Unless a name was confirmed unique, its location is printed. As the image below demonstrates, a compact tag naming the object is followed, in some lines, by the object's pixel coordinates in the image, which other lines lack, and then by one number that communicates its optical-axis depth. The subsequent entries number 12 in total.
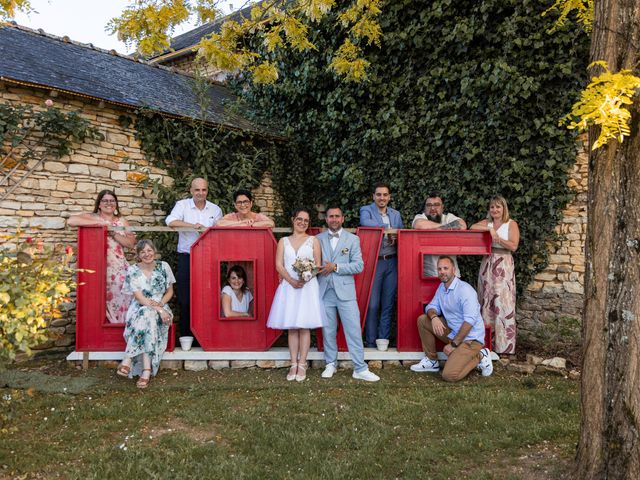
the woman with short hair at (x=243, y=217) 6.57
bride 5.79
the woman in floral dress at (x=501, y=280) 6.46
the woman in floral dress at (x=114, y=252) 6.45
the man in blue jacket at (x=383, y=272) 6.87
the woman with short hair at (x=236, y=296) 6.56
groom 5.92
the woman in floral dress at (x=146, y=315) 5.73
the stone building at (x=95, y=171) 6.95
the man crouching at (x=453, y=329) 5.82
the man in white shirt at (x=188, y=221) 6.71
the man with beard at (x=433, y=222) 6.62
